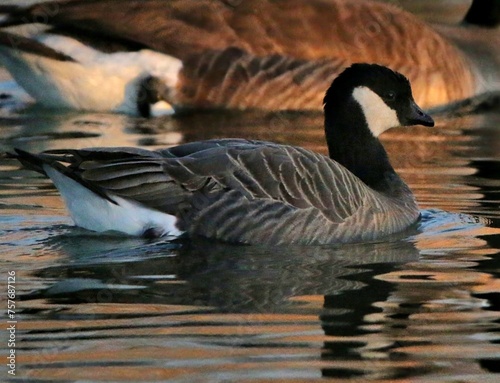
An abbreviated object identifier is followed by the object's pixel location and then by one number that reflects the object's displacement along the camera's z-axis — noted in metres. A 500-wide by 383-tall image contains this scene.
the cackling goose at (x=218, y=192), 16.03
